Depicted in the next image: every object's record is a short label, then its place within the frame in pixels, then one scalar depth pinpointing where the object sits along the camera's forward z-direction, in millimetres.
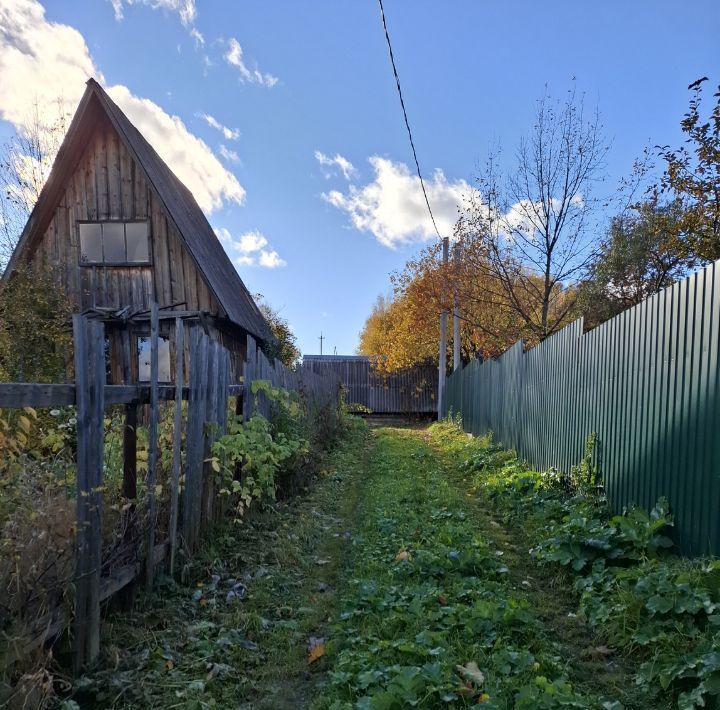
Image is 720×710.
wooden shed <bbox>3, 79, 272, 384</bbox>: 10914
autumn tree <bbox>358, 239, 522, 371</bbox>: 15952
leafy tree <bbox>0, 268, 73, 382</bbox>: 8836
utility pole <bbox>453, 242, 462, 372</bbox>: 15453
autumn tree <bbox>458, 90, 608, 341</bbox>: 11609
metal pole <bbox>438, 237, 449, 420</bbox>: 17188
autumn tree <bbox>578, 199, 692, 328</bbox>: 12477
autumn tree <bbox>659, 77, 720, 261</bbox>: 7117
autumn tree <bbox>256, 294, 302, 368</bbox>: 19531
